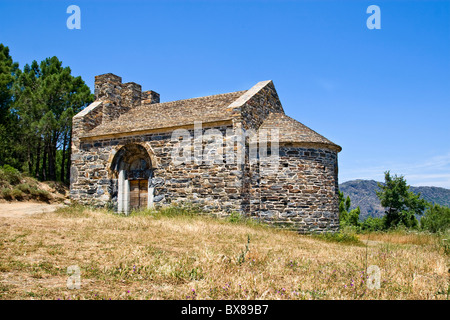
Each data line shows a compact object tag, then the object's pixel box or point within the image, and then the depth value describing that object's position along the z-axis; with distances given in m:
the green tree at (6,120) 26.85
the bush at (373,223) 24.64
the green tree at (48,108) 25.95
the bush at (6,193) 18.47
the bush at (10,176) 19.94
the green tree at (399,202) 25.08
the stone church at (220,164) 13.59
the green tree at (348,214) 25.05
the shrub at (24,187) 19.69
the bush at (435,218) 18.36
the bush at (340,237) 12.98
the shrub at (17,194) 18.88
